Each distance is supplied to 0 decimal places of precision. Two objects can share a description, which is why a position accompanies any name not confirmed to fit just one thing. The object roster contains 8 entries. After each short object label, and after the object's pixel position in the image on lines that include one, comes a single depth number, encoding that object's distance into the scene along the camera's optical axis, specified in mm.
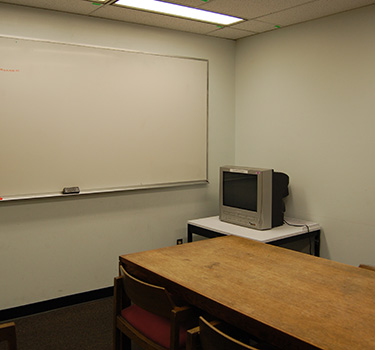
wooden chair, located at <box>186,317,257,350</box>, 1412
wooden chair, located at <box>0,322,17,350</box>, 1806
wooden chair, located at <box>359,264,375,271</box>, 2216
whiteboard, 3234
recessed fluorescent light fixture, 3222
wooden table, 1441
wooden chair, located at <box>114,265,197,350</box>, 1793
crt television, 3493
